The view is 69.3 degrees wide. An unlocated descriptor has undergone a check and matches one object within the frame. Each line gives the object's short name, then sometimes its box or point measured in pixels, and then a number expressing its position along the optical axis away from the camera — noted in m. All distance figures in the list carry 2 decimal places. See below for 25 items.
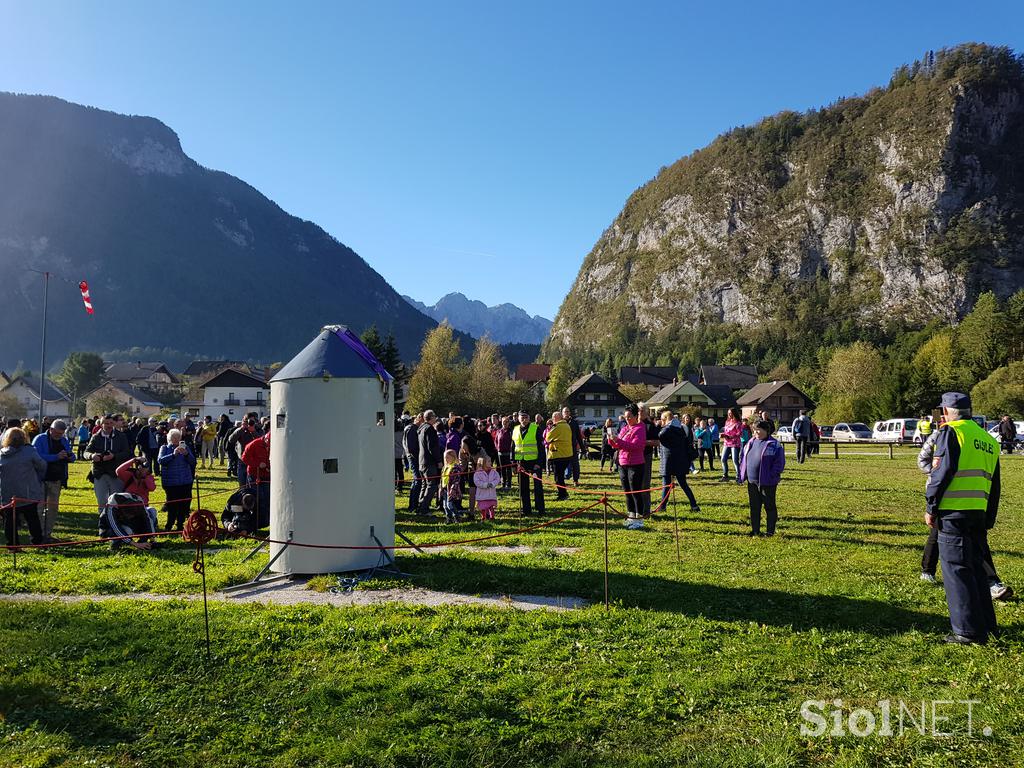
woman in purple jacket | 11.66
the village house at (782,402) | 95.19
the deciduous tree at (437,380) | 60.41
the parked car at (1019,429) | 40.77
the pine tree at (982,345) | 64.25
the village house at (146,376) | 136.25
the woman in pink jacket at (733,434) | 22.06
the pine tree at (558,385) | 86.62
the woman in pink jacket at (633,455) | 12.91
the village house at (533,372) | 144.50
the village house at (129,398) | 112.88
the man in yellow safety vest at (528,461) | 15.00
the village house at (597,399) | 108.69
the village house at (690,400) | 100.06
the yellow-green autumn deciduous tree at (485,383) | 61.94
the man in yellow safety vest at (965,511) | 6.50
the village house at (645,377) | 146.75
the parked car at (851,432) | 53.16
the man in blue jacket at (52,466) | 12.70
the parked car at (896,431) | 47.25
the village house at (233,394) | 97.81
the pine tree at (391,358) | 67.06
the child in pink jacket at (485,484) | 14.42
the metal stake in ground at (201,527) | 8.40
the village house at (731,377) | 131.88
